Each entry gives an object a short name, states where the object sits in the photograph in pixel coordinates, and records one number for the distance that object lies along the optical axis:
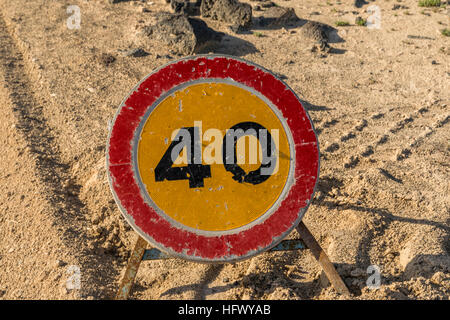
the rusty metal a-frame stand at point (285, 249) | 4.78
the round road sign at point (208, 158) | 4.55
